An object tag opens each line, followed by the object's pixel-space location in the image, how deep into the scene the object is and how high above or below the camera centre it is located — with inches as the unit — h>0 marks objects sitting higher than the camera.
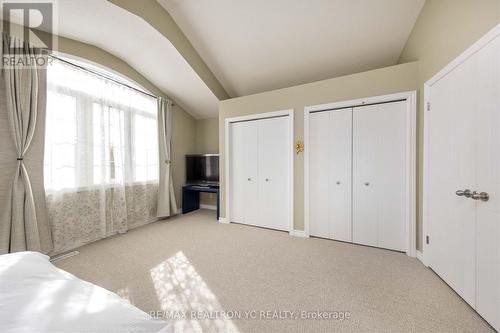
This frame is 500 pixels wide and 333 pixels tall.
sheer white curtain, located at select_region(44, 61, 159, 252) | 93.1 +5.4
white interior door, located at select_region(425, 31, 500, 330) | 49.8 -4.4
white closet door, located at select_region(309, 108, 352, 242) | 103.2 -5.6
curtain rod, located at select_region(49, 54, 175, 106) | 94.3 +53.7
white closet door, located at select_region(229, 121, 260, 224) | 131.7 -6.0
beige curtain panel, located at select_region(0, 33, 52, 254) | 76.5 +9.4
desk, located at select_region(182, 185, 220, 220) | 156.4 -28.3
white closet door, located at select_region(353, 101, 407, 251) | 92.0 -5.6
